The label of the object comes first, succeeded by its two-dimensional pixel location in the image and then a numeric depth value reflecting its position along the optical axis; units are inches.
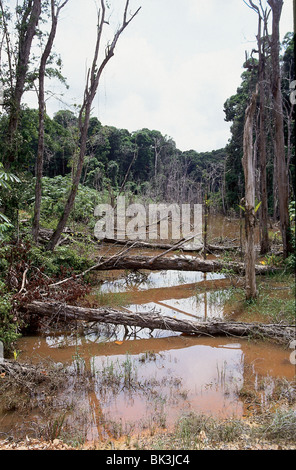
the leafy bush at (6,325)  191.6
